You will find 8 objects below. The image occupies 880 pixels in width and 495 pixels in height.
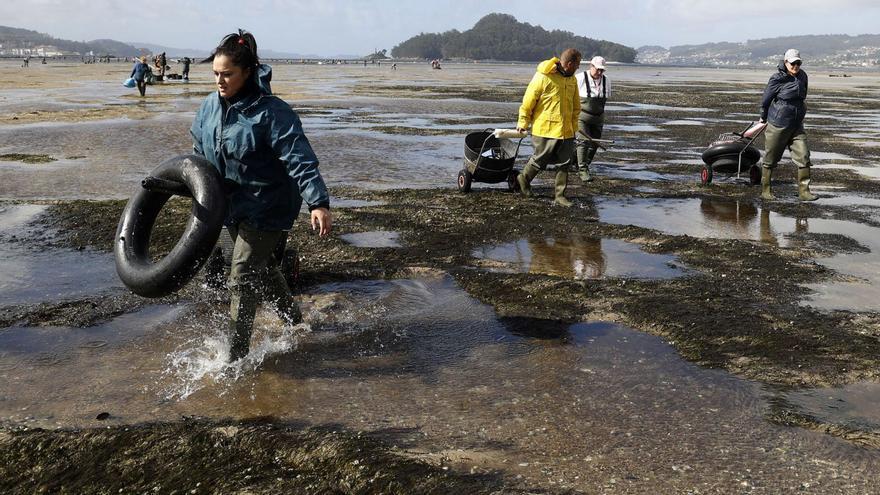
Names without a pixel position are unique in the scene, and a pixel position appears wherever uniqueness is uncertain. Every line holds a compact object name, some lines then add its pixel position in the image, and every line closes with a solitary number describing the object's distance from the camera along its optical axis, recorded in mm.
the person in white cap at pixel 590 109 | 11383
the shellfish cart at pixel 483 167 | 9984
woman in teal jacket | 3928
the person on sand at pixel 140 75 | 29266
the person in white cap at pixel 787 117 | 9680
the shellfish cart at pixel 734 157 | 11164
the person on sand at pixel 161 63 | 41566
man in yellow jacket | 8930
